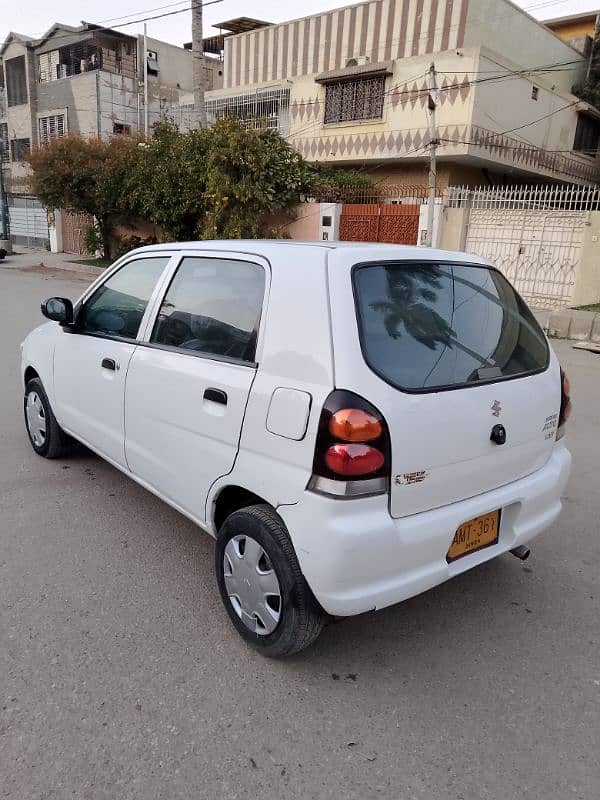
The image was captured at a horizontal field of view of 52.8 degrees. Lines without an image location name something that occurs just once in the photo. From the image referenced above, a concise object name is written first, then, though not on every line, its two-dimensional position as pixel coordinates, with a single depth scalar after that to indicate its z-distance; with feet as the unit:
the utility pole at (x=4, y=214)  91.93
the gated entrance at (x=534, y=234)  42.86
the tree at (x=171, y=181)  55.57
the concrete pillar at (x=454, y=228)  49.08
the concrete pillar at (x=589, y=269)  41.27
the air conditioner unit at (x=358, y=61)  71.00
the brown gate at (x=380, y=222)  52.85
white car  7.12
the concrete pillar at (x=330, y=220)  57.77
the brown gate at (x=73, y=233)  88.78
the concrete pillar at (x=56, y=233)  94.94
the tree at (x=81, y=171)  63.31
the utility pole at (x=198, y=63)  63.62
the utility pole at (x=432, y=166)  49.63
